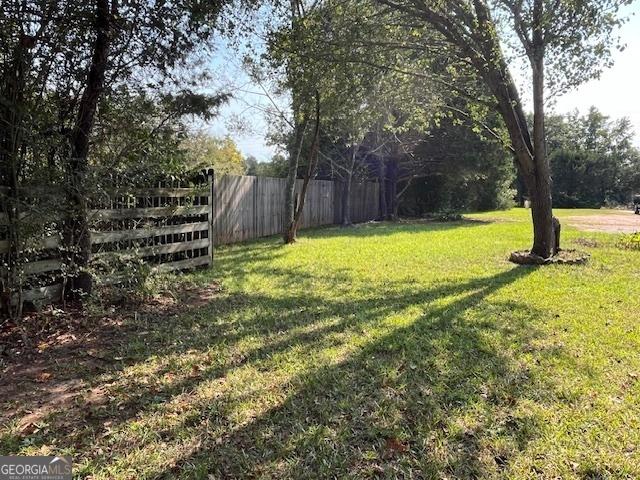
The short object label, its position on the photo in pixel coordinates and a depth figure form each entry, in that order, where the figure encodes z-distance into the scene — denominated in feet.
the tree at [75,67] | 11.03
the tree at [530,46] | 19.40
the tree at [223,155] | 61.41
